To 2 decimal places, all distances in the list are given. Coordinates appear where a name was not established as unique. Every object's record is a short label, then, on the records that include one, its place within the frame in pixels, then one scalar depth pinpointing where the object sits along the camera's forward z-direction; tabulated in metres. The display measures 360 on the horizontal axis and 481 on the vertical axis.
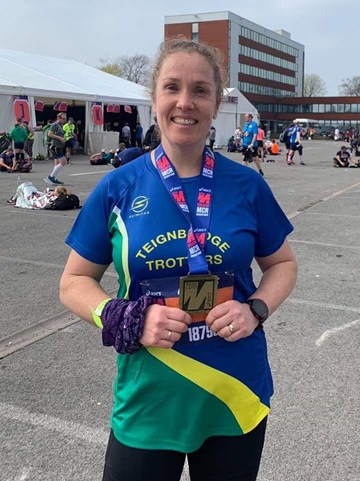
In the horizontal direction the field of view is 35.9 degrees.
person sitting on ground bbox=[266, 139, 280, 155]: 31.06
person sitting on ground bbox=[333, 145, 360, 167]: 23.23
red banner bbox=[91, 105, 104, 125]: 25.92
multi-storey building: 89.06
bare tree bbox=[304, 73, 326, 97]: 133.12
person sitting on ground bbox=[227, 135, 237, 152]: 32.44
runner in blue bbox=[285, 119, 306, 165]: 22.91
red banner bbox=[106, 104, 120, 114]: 26.97
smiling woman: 1.57
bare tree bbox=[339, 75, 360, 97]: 111.14
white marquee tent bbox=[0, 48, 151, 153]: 21.83
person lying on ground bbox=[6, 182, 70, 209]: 11.08
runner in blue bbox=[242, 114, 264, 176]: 18.74
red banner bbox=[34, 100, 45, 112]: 23.95
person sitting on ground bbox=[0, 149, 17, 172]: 18.31
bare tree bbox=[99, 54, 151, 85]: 91.69
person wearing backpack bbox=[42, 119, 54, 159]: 23.10
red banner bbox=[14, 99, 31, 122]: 21.98
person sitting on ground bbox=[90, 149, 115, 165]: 21.55
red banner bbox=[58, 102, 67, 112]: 28.23
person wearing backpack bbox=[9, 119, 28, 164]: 19.03
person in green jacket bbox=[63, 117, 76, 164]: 23.11
